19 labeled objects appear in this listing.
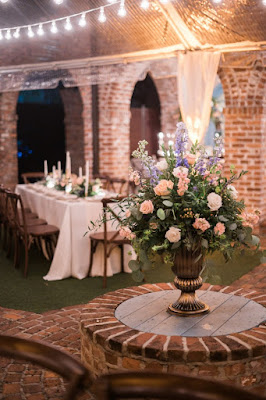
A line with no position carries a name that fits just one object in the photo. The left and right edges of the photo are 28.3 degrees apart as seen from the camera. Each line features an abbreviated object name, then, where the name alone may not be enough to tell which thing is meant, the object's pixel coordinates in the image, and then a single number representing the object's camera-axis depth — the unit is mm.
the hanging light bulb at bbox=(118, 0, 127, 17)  4699
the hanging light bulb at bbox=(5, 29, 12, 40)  5979
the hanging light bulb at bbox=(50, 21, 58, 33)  5621
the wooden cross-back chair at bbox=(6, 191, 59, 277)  5730
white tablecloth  5570
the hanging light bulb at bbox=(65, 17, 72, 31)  5391
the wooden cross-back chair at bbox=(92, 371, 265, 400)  1204
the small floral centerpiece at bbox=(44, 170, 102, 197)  6176
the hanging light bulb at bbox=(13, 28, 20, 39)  5893
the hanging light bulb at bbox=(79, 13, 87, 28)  5238
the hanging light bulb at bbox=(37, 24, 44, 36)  5703
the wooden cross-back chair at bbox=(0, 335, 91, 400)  1296
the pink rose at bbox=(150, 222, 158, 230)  2718
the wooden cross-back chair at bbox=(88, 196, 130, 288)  5290
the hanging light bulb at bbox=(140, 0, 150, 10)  4812
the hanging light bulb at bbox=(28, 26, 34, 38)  5830
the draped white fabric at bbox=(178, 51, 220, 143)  5711
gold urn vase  2820
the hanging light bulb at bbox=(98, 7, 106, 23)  5094
